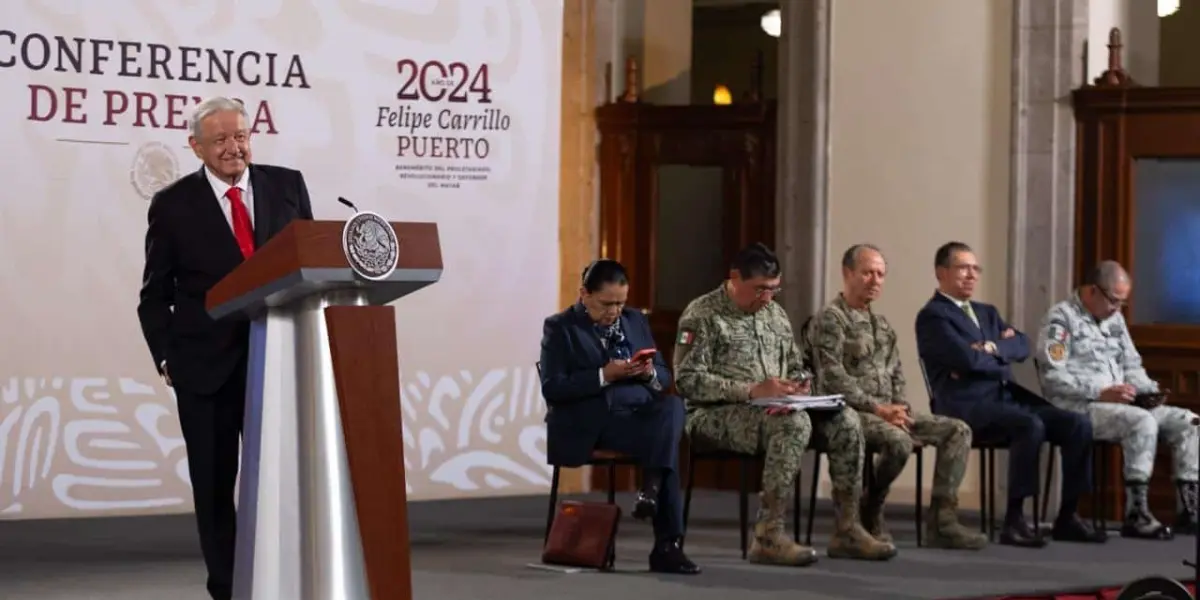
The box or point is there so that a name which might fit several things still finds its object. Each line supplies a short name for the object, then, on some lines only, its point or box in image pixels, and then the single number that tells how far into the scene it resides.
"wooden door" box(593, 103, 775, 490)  16.55
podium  5.67
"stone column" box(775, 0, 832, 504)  15.38
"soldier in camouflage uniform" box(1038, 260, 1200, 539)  13.29
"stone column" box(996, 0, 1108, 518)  14.66
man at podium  7.15
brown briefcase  10.80
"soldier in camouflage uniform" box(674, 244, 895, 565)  11.22
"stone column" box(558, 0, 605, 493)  15.95
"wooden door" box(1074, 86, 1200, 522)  14.65
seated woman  10.71
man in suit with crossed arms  12.75
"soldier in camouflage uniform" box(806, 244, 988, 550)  12.06
